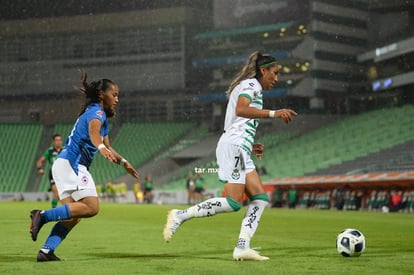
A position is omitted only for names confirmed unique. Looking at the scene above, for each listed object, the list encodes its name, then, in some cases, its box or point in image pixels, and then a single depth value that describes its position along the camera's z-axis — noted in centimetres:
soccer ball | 1753
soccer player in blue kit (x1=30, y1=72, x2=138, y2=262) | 1592
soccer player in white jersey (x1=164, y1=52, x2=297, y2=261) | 1636
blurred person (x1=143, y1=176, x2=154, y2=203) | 8925
